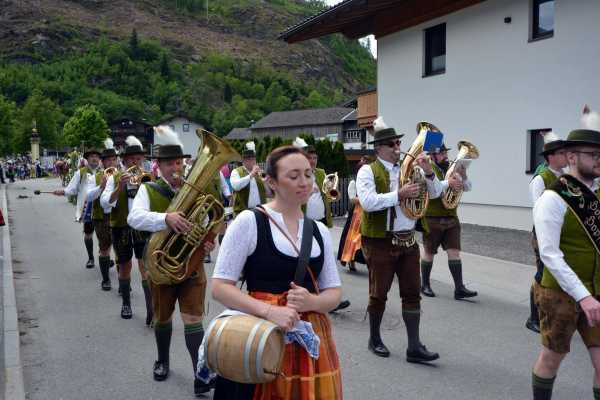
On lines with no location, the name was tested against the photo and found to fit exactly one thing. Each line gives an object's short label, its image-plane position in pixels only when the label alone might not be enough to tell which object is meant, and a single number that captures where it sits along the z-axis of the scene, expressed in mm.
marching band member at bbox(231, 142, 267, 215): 9352
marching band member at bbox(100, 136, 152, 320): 6637
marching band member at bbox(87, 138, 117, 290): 7723
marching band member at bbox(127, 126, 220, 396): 4332
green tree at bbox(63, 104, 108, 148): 64375
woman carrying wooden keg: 2543
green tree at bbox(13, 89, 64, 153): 65250
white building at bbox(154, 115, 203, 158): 80238
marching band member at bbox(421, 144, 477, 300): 7344
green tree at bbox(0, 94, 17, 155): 57719
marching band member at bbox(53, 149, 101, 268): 8570
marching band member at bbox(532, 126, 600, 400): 3291
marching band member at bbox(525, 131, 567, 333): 5160
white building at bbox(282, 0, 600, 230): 12359
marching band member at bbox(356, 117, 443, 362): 5039
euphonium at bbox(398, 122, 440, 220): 5078
